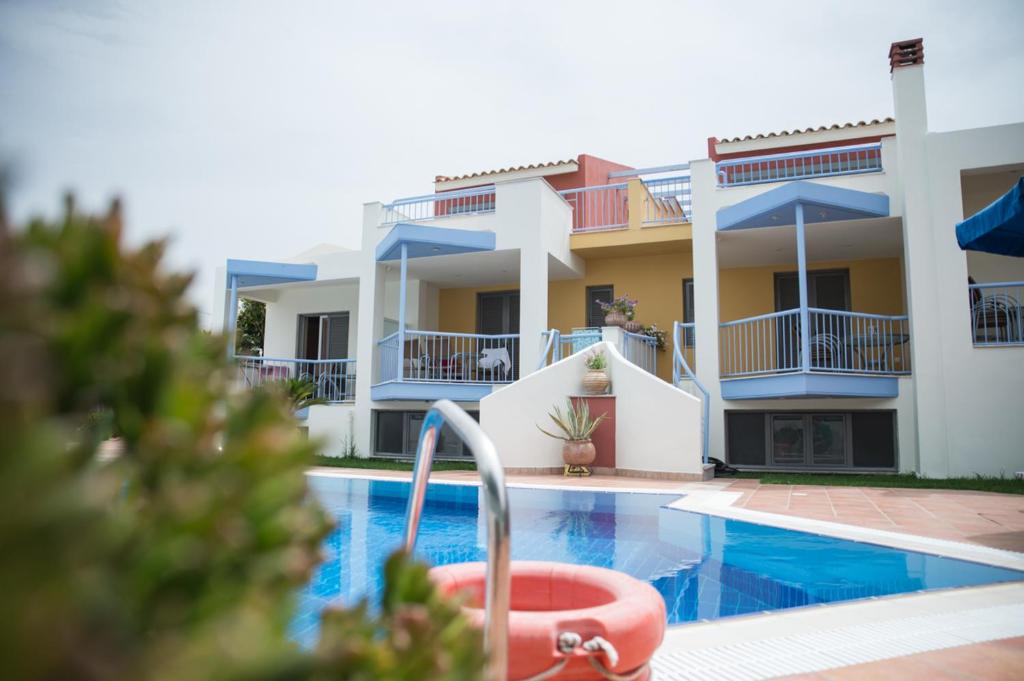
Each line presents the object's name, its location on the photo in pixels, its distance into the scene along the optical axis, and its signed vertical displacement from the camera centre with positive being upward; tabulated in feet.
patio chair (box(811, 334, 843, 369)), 38.22 +3.73
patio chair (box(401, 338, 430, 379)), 46.99 +3.41
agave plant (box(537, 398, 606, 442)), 36.45 -0.63
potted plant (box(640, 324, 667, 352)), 48.37 +5.55
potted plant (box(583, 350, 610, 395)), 38.14 +1.95
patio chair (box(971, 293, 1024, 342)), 34.68 +5.15
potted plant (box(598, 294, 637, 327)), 42.50 +6.41
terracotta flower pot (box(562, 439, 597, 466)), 36.09 -2.23
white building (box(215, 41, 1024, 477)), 35.60 +8.08
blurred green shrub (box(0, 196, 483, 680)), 1.13 -0.22
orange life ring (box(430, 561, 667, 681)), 6.21 -2.12
